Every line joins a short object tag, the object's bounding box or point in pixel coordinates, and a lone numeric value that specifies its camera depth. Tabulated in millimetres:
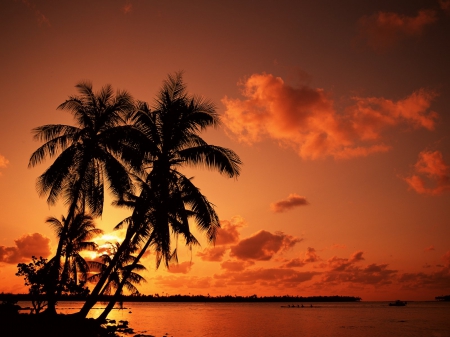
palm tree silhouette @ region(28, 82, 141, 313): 17875
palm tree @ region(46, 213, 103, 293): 29500
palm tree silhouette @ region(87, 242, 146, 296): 34259
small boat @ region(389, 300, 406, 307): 168625
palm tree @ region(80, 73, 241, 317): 17297
